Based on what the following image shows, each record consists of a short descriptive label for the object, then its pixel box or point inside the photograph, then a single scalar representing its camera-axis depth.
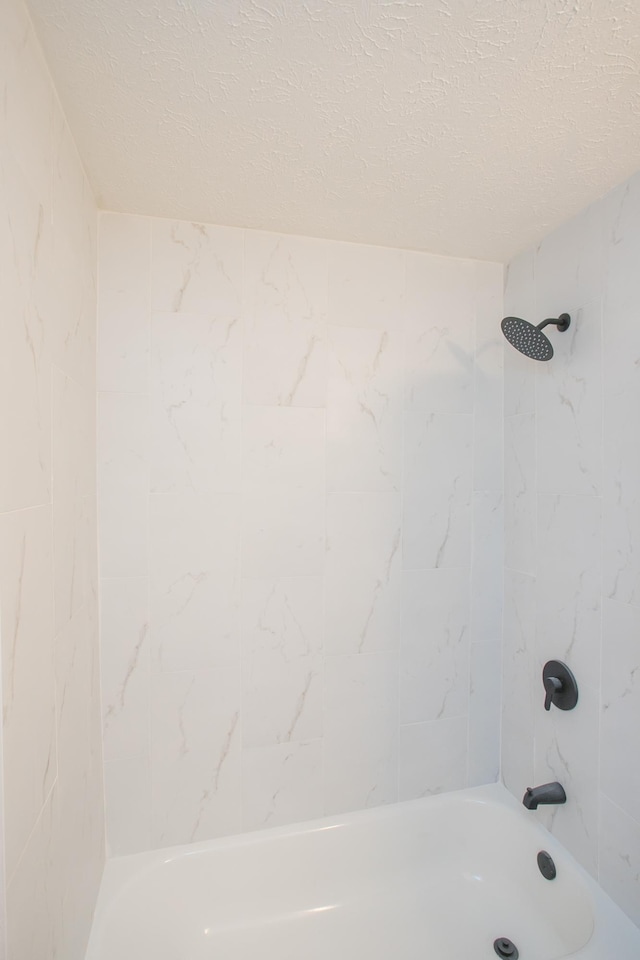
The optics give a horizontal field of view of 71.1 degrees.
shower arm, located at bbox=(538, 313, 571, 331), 1.38
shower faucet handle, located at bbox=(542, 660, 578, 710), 1.37
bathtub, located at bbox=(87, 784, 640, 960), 1.30
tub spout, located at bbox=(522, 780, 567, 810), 1.38
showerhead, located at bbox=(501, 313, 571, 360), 1.29
